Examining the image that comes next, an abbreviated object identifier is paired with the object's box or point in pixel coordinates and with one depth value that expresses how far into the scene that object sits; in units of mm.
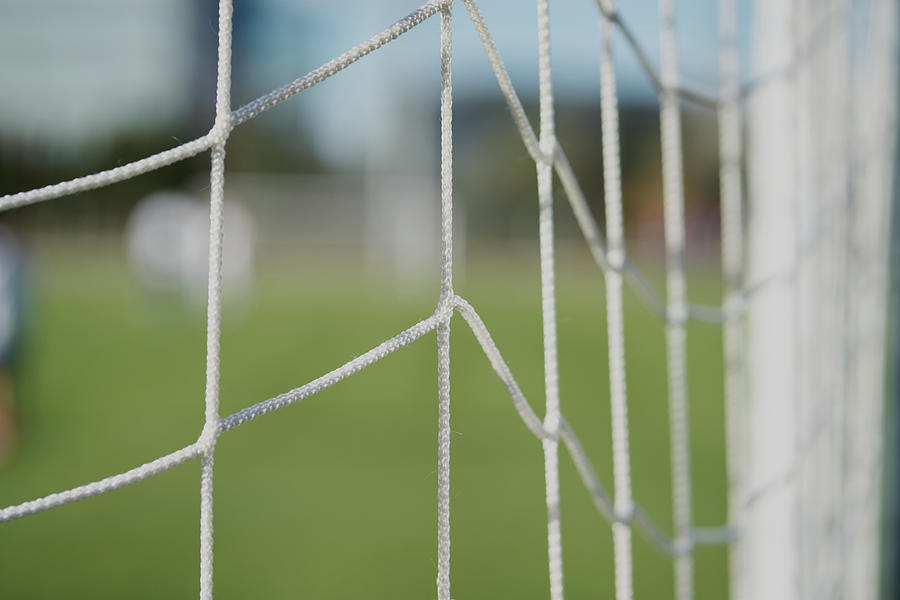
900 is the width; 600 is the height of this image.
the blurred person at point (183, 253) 7961
